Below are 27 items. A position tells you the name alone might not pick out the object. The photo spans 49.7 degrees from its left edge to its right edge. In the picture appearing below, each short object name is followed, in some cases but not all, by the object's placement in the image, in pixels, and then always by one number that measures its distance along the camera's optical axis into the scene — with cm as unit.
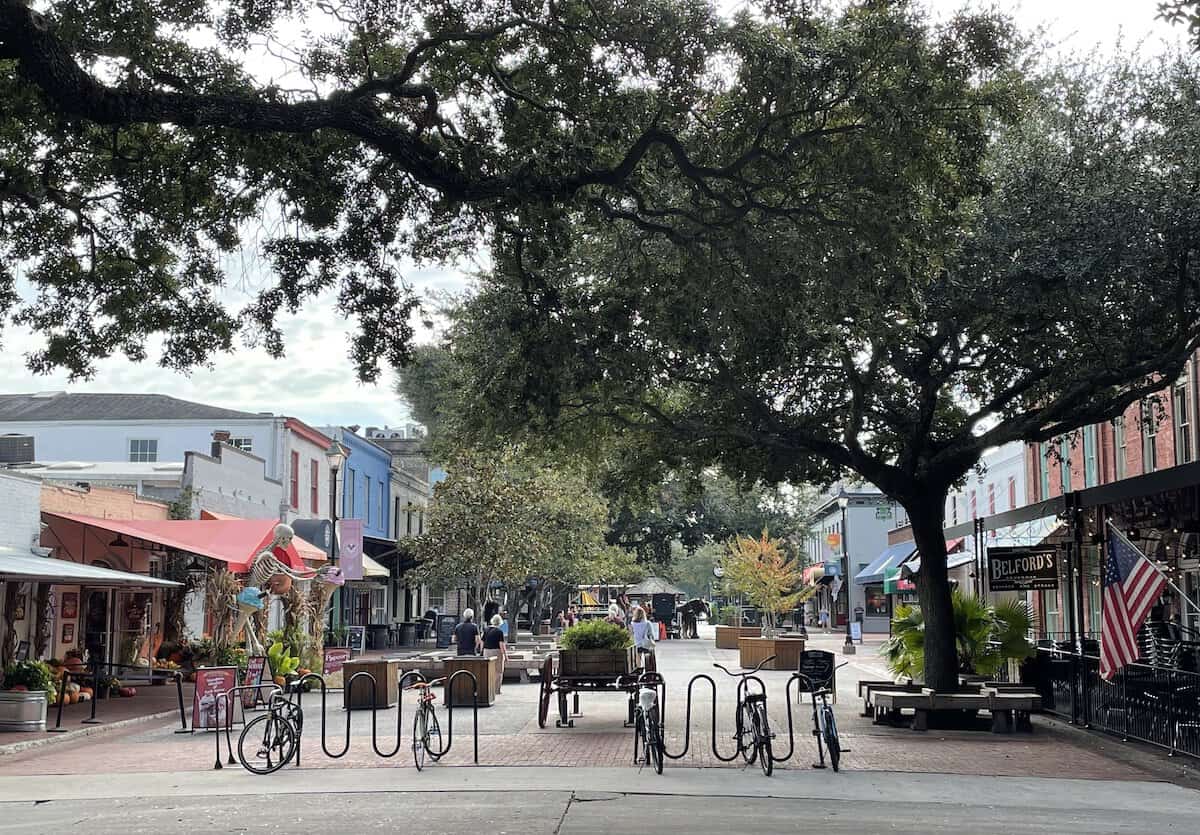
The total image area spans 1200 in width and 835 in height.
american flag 1566
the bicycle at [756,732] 1341
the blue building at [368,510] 4625
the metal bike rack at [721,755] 1415
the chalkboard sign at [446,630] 4359
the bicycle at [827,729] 1365
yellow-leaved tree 4953
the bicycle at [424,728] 1403
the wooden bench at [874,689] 1941
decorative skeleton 2308
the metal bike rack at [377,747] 1420
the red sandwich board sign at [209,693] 1730
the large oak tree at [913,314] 1284
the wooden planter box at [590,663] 1802
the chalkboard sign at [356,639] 3969
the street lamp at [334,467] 3195
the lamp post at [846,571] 4052
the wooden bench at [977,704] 1797
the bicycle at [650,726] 1357
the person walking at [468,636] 2452
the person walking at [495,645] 2588
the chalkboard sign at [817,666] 1948
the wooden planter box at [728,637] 4488
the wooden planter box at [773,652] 3017
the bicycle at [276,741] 1359
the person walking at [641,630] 2595
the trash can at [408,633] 4531
